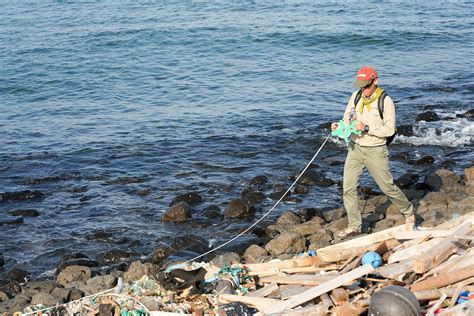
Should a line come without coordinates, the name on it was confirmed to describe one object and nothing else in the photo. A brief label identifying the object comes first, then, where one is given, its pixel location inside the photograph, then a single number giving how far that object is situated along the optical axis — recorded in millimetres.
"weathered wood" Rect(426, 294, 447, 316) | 6424
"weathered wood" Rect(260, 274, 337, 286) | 7748
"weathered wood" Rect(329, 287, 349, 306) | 6956
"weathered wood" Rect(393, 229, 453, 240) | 8352
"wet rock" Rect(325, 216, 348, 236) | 11820
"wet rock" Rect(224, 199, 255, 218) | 13711
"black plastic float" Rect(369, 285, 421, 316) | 6094
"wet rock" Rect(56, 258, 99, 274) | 11727
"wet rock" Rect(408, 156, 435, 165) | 16438
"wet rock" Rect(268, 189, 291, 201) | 14656
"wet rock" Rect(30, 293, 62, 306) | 9852
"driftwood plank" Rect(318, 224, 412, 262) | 8281
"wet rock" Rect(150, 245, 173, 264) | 11867
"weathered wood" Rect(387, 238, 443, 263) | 8053
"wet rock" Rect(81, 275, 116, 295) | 10383
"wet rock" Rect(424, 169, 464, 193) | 13940
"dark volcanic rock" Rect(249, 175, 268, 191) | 15320
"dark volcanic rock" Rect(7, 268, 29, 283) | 11555
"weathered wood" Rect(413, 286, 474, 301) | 6782
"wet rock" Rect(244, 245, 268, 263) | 11218
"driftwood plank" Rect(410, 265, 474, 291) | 6961
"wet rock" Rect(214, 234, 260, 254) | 11906
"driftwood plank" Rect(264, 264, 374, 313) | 7074
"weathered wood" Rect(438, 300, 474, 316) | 6168
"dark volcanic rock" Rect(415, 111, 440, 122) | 19875
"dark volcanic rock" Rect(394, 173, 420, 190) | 14508
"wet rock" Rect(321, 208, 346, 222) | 13086
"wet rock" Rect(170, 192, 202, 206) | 14523
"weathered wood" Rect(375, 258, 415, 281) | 7465
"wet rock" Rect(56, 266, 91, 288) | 11008
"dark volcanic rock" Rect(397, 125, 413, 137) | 18578
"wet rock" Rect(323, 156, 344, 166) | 16609
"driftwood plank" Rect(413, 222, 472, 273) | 7316
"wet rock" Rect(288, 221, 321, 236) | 12024
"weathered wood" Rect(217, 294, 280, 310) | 7422
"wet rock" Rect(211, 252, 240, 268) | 10602
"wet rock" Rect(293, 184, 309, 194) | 14859
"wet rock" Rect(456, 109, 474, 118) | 20208
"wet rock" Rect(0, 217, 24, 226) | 14008
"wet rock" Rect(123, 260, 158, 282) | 10703
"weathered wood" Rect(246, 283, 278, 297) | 7888
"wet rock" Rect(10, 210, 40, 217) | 14334
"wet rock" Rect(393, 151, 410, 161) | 16828
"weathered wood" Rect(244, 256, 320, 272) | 8383
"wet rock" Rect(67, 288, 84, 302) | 10172
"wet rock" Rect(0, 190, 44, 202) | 15219
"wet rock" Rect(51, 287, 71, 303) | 10035
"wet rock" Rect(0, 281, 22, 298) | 10852
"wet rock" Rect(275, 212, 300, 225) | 13016
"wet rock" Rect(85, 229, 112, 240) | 13148
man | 9367
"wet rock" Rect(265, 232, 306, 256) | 11258
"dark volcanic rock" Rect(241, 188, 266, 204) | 14456
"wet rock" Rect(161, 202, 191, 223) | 13648
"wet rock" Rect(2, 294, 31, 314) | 9867
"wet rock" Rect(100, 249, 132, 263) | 12141
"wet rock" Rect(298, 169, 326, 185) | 15320
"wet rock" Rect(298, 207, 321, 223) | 13242
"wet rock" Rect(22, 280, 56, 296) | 10555
